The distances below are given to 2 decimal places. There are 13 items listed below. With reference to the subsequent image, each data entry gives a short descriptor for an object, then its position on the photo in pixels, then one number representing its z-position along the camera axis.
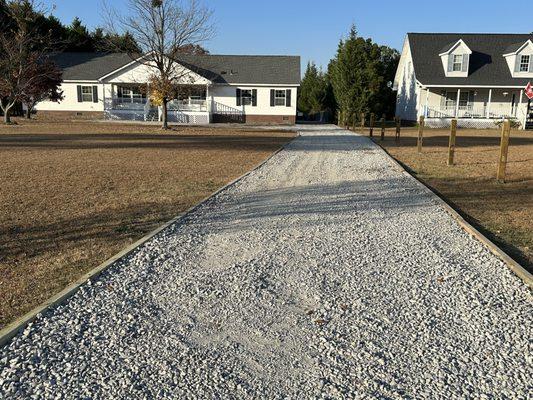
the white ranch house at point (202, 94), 42.25
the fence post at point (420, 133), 17.61
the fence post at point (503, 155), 10.56
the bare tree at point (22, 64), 31.38
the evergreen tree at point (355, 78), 39.72
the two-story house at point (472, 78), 38.53
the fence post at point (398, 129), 22.77
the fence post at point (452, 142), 13.78
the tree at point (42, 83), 33.69
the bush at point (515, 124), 37.94
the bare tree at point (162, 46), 28.41
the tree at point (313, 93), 53.06
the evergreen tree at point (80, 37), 57.84
